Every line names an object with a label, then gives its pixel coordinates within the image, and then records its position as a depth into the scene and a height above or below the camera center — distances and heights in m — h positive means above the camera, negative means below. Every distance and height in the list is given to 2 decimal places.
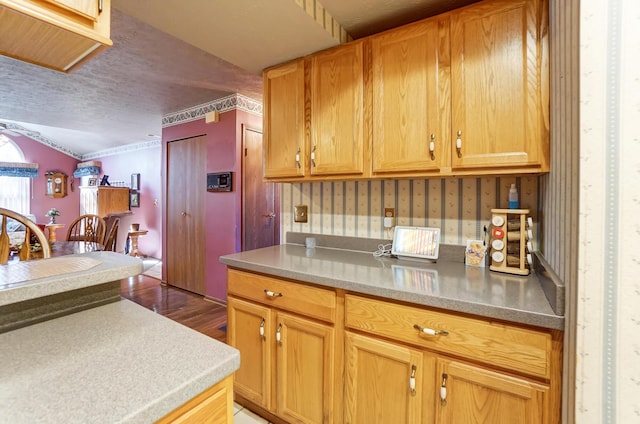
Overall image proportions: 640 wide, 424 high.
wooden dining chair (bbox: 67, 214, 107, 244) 2.99 -0.26
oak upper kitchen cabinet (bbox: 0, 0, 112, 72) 0.74 +0.49
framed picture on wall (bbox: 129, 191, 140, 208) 6.31 +0.15
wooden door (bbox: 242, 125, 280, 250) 3.45 +0.06
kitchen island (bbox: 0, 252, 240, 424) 0.49 -0.33
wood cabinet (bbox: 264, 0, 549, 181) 1.22 +0.53
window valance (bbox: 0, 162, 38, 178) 6.24 +0.82
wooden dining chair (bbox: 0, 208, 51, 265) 1.30 -0.17
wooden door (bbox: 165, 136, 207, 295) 3.75 -0.10
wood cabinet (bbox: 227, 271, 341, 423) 1.35 -0.75
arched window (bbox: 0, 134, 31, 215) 6.49 +0.46
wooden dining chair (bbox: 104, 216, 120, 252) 2.90 -0.31
